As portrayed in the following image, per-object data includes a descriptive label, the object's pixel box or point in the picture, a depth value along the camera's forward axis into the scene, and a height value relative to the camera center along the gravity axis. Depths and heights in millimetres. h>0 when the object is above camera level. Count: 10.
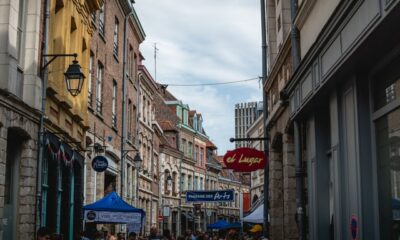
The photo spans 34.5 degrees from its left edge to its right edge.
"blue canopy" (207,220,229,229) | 45306 -509
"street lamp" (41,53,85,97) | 14250 +3152
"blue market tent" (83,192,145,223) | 16625 +151
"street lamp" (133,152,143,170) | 27486 +2487
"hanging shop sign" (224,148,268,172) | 18656 +1681
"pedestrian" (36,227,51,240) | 8516 -212
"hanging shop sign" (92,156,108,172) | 19703 +1629
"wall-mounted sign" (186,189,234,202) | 24938 +863
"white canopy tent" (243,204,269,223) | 25562 +31
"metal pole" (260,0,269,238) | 20047 +3235
